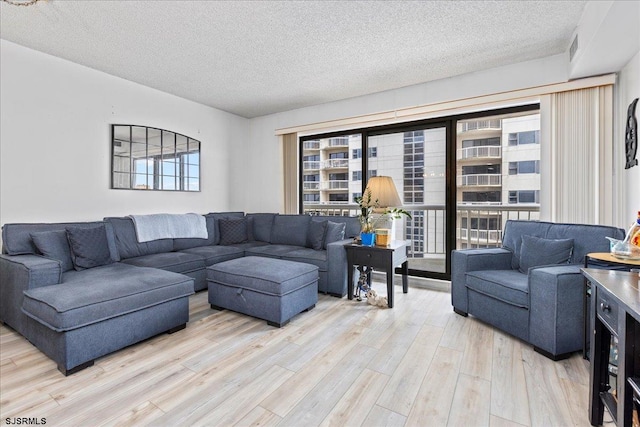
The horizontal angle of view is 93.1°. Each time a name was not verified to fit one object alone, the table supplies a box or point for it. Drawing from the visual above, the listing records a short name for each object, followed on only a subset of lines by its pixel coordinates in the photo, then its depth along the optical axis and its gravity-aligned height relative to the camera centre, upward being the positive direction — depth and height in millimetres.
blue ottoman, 2541 -662
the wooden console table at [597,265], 1646 -290
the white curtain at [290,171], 4832 +677
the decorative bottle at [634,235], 1643 -108
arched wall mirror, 3564 +683
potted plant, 3246 -1
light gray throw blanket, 3471 -169
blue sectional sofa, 1902 -523
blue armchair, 1999 -507
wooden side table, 3021 -466
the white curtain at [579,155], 2754 +569
